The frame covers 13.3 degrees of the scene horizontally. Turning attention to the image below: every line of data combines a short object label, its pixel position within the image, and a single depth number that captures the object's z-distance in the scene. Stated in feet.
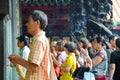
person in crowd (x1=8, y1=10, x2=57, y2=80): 19.42
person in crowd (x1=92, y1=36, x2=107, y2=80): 30.53
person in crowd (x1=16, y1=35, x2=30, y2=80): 34.40
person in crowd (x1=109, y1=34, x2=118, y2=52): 37.62
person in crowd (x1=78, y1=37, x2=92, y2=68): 33.19
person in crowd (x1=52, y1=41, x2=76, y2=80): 31.86
